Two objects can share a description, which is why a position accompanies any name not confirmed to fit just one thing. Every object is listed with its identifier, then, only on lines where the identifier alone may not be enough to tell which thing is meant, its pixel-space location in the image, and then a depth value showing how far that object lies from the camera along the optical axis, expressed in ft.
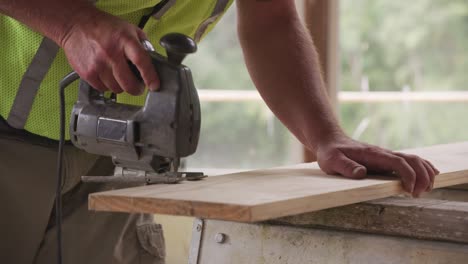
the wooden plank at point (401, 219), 5.25
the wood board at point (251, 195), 4.73
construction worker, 5.65
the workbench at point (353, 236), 5.25
